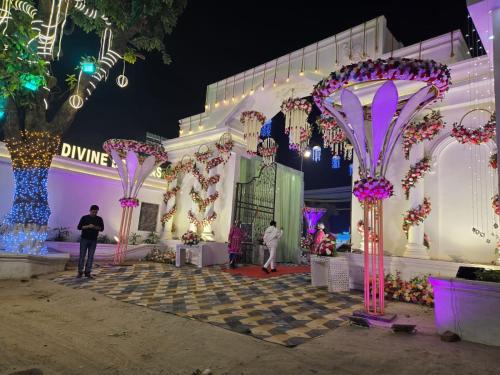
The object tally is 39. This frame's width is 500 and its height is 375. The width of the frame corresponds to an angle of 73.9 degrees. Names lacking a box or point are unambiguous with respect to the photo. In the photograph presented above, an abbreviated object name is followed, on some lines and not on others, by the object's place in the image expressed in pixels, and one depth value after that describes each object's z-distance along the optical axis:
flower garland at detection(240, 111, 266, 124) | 10.54
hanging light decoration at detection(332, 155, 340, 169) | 10.78
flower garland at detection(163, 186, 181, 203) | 13.51
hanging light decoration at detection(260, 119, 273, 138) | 12.30
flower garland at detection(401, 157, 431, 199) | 7.23
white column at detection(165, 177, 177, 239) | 13.47
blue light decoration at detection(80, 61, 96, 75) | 8.07
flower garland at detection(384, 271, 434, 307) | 5.99
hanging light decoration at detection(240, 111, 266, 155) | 10.55
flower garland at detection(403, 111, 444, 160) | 7.09
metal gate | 11.98
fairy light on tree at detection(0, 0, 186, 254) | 7.87
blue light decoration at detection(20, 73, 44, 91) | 5.41
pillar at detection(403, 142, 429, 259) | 7.02
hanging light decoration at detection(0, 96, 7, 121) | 7.86
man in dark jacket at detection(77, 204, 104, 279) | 7.37
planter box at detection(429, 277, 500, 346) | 3.80
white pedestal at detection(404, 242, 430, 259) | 6.95
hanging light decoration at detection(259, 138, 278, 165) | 11.91
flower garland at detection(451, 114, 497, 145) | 6.36
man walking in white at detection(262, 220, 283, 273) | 9.77
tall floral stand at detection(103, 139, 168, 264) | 10.12
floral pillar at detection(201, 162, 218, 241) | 11.79
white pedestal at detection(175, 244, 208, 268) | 10.36
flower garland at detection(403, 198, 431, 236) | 7.16
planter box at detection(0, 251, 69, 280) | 7.11
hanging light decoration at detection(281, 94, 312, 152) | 9.31
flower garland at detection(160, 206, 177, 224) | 13.29
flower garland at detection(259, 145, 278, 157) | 11.92
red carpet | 9.18
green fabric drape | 13.53
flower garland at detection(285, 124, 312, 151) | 9.54
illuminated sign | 11.97
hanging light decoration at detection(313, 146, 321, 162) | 12.09
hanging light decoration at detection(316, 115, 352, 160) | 8.18
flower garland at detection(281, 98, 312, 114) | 9.27
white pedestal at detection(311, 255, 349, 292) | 7.03
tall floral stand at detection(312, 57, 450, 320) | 4.65
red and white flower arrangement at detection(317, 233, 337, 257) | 7.38
